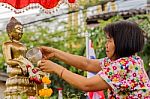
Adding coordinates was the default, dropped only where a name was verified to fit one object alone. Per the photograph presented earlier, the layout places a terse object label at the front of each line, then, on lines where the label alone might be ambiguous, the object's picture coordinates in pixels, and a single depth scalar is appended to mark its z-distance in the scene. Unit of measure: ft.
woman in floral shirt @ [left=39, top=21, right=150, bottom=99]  9.24
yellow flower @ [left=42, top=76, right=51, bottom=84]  11.43
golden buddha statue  11.96
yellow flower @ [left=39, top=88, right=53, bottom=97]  11.57
